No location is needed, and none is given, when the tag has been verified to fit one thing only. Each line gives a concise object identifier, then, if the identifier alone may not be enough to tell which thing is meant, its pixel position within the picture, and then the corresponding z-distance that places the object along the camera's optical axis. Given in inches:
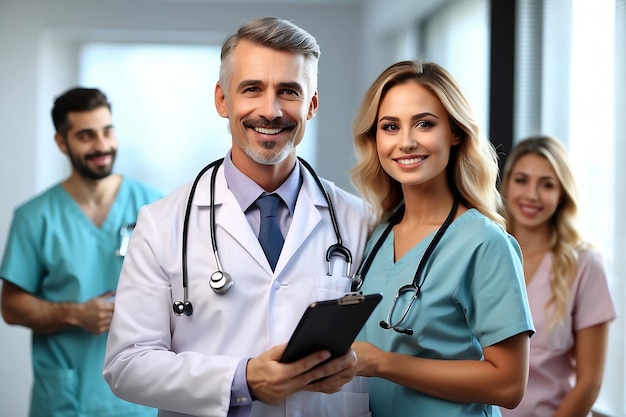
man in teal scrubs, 109.1
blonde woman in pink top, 90.4
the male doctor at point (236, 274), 64.6
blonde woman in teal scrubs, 63.9
